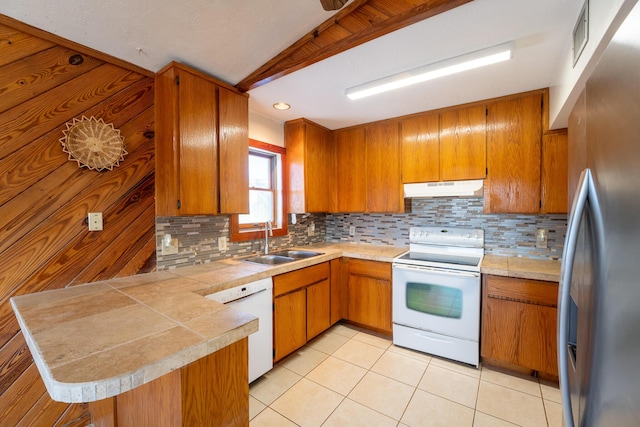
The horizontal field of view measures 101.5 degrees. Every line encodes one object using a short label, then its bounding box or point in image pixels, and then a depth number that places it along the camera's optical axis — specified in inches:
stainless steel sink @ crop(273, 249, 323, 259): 109.3
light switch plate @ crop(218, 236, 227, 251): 90.6
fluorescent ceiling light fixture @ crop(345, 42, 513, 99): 60.9
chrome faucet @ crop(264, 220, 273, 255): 103.7
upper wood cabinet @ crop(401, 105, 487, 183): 94.7
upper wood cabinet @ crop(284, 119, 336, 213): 112.8
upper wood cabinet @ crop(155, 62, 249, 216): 68.7
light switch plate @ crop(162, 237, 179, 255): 75.0
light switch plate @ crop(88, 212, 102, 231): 62.2
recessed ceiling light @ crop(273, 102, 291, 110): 95.2
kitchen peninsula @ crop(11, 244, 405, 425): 29.2
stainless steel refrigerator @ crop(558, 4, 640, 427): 17.0
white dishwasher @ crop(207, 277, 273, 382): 71.1
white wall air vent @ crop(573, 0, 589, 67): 45.3
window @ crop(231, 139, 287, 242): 103.4
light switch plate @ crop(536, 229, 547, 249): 91.5
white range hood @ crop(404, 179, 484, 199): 95.1
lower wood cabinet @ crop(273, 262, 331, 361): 83.2
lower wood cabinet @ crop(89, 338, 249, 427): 36.8
